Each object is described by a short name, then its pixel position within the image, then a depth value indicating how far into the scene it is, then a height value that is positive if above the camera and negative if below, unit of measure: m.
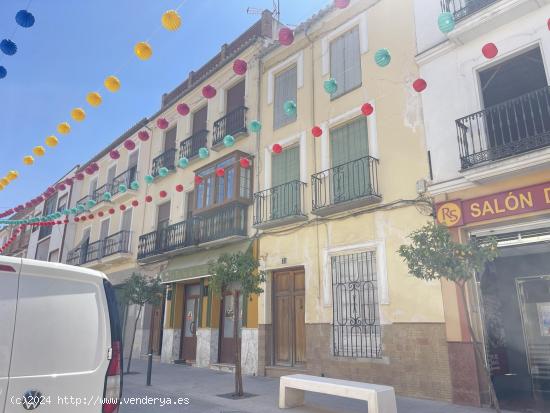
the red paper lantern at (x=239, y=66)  7.23 +4.36
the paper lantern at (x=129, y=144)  10.16 +4.25
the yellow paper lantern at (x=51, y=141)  7.99 +3.39
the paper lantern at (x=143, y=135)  9.73 +4.30
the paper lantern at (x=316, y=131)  9.55 +4.29
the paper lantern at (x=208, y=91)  7.69 +4.15
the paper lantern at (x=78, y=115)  7.23 +3.52
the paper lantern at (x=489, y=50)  6.13 +3.91
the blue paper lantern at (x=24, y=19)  5.60 +3.98
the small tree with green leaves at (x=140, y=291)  12.52 +0.93
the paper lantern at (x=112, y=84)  6.61 +3.69
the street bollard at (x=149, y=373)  9.54 -1.12
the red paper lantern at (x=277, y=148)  10.95 +4.48
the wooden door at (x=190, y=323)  14.33 +0.01
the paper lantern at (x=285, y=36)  6.90 +4.62
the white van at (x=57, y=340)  2.71 -0.12
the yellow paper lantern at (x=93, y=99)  6.84 +3.58
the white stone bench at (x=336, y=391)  5.63 -0.94
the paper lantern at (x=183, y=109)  8.47 +4.24
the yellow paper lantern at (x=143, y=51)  6.10 +3.89
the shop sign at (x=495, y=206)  6.89 +2.03
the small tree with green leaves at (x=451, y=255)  5.47 +0.89
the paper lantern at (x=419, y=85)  7.11 +3.97
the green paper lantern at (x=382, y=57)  6.81 +4.24
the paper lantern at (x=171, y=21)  5.66 +4.02
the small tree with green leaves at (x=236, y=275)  8.41 +0.94
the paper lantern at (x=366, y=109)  8.11 +4.06
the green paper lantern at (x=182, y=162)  11.28 +4.22
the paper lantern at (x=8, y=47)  5.94 +3.84
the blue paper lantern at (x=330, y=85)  7.53 +4.19
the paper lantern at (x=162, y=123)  9.37 +4.42
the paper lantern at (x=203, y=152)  11.00 +4.39
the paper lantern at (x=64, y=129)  7.71 +3.49
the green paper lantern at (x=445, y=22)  6.53 +4.60
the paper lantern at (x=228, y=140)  10.90 +4.66
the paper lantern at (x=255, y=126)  9.27 +4.28
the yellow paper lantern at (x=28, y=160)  9.03 +3.43
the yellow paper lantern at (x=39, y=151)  8.62 +3.45
